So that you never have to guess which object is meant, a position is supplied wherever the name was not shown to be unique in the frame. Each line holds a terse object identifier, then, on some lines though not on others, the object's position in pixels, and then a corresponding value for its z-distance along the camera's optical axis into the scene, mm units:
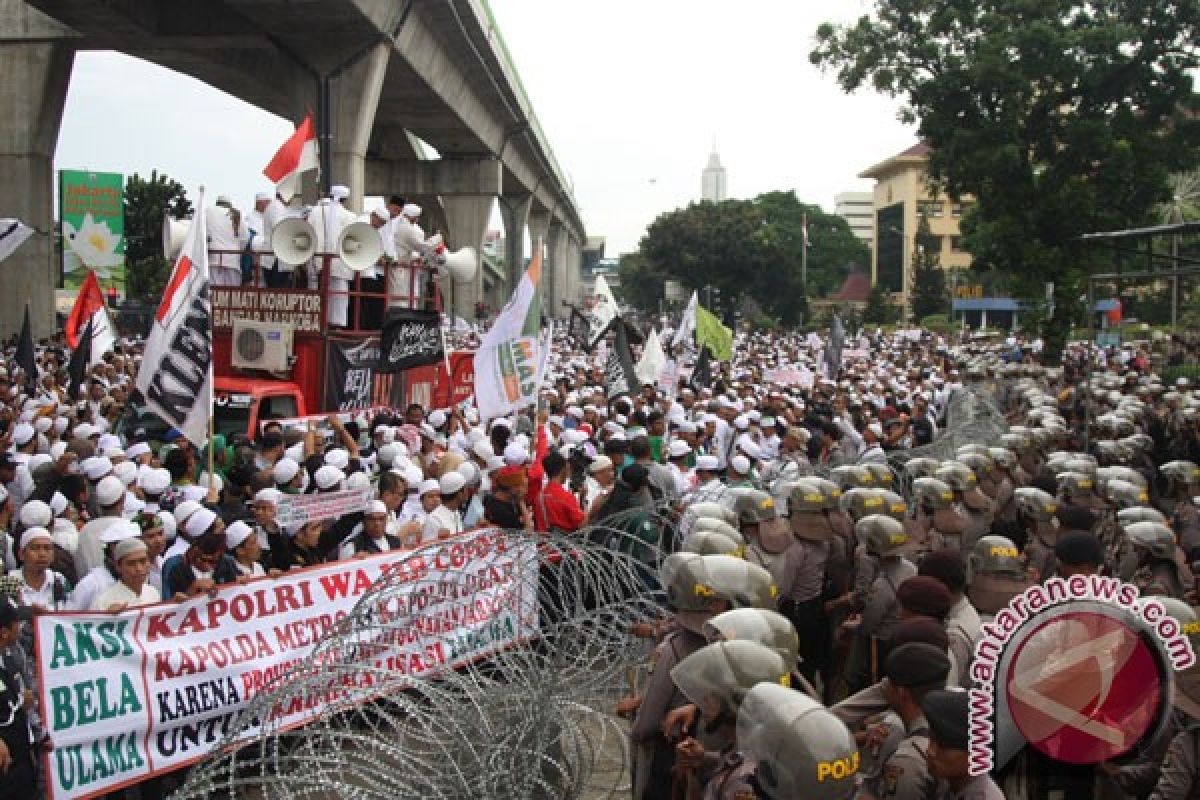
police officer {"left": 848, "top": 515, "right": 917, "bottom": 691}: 6805
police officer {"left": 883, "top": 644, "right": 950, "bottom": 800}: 4324
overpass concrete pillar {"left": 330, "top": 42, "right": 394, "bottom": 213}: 29500
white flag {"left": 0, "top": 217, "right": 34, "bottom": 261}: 11586
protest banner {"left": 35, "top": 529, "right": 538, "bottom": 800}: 5547
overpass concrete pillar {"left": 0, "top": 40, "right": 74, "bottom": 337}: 30844
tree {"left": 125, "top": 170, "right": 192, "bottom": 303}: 61094
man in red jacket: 9086
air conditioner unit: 13266
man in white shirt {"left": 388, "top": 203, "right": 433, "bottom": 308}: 14898
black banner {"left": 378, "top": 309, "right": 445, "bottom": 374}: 13891
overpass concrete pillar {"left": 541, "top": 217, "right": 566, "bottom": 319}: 80875
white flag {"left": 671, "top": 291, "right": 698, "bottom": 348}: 24125
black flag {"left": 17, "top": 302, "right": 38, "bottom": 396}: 16234
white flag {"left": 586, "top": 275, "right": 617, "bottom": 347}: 23750
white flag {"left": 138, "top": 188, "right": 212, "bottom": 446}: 8508
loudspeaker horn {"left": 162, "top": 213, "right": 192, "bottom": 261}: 13508
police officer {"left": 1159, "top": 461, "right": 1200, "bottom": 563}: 8473
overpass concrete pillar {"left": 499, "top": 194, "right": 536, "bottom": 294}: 68325
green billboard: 37312
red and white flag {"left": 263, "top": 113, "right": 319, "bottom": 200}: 13508
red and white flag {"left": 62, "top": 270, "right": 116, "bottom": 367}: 16391
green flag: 22469
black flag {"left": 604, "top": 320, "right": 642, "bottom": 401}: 17609
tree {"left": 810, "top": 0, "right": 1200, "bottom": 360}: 27766
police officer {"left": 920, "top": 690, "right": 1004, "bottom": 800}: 3664
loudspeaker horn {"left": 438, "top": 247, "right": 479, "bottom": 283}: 15812
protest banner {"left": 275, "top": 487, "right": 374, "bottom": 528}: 7688
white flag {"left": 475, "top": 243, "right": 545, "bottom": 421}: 10898
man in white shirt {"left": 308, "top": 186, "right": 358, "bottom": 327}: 13398
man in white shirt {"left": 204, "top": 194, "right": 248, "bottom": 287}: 13891
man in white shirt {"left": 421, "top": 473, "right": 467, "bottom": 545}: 8633
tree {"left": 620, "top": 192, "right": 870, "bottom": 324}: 80562
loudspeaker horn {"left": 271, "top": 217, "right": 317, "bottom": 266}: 13172
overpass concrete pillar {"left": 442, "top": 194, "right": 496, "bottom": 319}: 48719
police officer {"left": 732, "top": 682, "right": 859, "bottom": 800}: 3314
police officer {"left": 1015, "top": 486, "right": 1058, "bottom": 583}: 8242
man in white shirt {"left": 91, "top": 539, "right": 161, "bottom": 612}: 6109
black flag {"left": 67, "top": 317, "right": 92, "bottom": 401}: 15336
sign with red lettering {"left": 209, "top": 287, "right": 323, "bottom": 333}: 13391
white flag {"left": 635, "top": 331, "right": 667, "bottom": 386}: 20453
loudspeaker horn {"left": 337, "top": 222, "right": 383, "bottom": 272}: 13367
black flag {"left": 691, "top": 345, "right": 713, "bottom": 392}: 20422
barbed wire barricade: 4504
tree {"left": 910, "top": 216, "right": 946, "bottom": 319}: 82800
